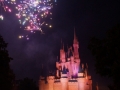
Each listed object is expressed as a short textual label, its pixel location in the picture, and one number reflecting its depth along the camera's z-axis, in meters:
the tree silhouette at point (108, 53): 20.47
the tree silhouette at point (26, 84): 77.06
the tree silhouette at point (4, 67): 27.92
